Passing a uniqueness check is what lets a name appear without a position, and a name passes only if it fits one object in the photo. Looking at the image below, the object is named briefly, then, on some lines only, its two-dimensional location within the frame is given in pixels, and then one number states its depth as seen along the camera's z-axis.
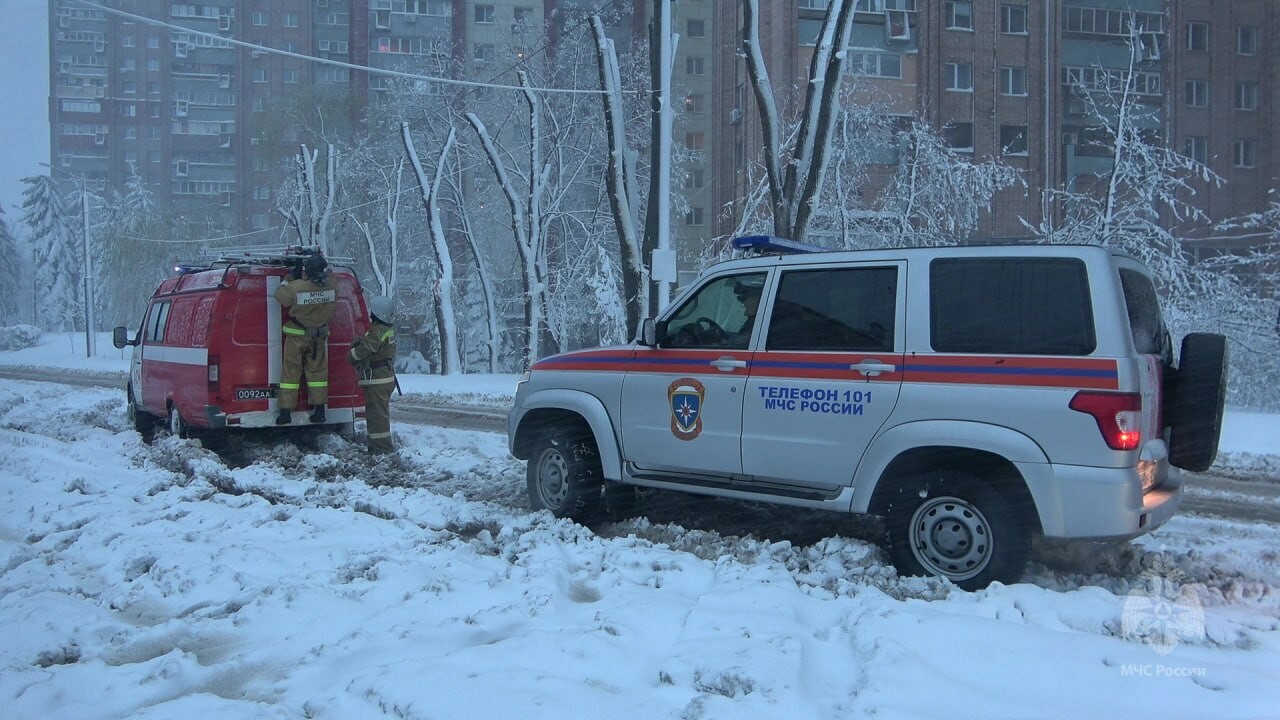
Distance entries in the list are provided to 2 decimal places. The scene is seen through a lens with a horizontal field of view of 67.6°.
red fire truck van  9.75
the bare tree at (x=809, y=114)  18.30
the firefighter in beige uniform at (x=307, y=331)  9.84
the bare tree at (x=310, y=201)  33.97
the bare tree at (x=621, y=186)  20.05
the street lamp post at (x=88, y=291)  40.81
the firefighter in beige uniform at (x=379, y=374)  10.15
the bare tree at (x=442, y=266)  28.70
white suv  4.92
